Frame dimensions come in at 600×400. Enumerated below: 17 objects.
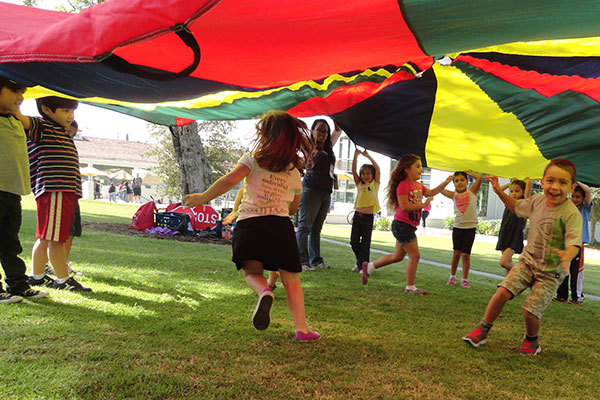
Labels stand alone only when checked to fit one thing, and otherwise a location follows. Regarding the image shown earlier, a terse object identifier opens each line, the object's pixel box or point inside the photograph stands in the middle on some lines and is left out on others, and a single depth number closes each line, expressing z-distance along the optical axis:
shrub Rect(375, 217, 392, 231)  21.41
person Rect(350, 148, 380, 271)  5.95
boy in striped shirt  3.51
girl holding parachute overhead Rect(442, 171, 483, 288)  5.57
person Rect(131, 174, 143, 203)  30.77
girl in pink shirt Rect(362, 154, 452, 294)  4.67
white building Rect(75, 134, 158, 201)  49.66
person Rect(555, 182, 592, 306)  5.22
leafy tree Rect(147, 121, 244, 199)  25.16
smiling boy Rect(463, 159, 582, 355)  2.89
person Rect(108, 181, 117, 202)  32.50
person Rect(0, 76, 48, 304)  3.25
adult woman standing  5.78
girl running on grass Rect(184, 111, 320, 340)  2.81
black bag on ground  8.72
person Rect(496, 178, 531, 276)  5.35
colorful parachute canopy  2.25
